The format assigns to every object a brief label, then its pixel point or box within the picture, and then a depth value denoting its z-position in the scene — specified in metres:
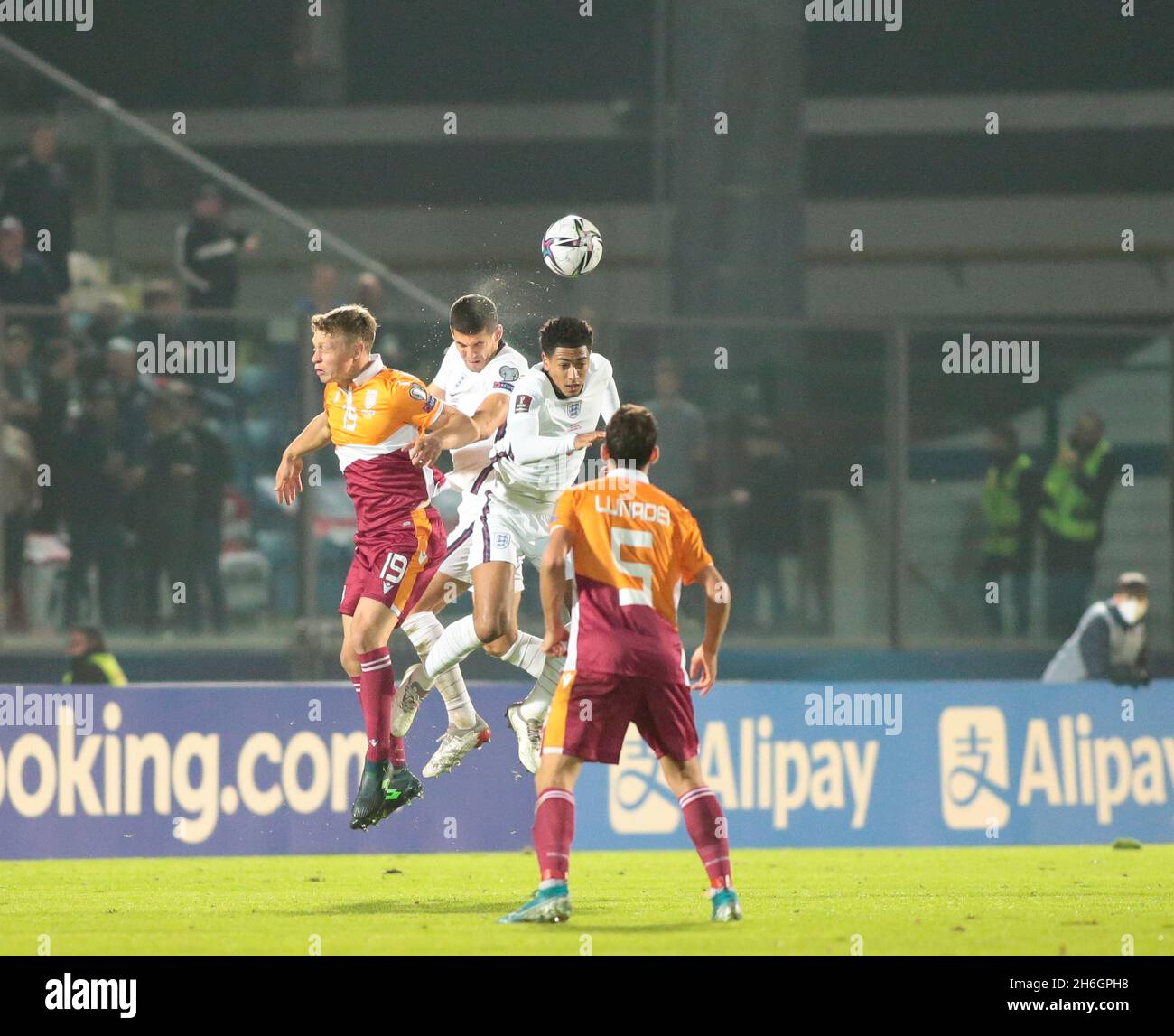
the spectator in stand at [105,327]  14.97
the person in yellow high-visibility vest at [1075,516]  16.31
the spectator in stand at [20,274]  15.94
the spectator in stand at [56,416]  14.80
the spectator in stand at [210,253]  16.06
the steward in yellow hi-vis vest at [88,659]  14.20
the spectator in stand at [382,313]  15.27
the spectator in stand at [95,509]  14.83
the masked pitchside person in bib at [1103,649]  14.83
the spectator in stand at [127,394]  14.99
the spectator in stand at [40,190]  15.95
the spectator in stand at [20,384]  14.67
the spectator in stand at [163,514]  14.91
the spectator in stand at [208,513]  15.00
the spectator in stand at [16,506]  14.50
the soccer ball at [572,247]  10.65
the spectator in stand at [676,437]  15.50
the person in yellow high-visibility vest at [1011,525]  16.31
